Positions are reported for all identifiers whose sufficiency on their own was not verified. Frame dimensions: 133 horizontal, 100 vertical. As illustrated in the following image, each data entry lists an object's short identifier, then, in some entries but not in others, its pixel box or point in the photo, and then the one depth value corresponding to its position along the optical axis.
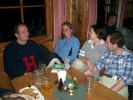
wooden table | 1.02
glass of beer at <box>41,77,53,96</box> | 1.10
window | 1.92
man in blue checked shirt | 1.25
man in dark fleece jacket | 1.61
